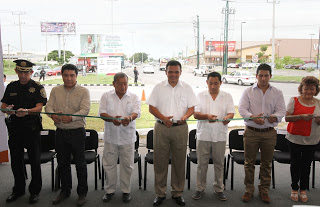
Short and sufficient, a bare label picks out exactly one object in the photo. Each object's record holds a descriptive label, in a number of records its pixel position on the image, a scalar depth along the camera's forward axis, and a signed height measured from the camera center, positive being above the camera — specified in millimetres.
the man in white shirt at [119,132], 2979 -622
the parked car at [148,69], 22545 +682
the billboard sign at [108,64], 13945 +655
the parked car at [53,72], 20656 +401
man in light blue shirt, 2945 -513
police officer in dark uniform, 2895 -454
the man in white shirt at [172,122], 2875 -477
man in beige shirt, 2898 -484
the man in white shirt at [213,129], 3035 -596
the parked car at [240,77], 15250 -1
